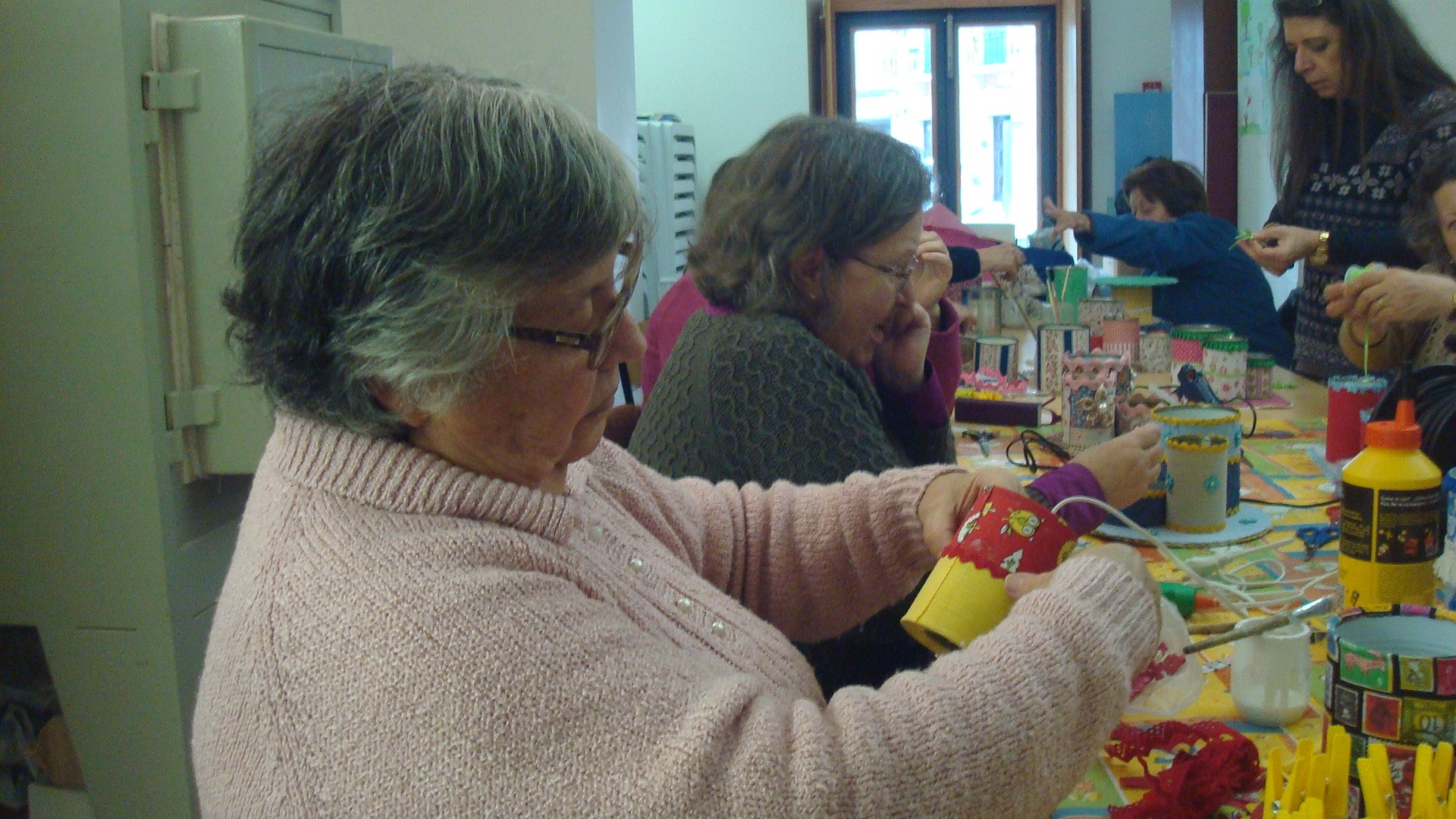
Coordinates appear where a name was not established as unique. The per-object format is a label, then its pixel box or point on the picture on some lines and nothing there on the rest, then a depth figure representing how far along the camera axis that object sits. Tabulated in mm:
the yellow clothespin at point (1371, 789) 737
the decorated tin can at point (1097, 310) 3139
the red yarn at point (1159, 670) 1056
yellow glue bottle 1101
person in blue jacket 3809
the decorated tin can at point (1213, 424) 1618
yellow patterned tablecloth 951
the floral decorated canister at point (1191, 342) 2582
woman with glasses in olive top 1472
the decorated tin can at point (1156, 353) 2842
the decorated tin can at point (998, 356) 2764
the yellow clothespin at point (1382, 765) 742
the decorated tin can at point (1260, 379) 2482
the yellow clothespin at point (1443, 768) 723
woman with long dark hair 2738
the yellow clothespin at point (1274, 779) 777
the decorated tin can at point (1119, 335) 2871
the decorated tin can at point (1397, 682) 748
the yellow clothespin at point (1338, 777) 763
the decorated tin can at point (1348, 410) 1812
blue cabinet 7090
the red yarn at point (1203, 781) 873
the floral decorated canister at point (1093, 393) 1932
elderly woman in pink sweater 685
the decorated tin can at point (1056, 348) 2607
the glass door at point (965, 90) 7348
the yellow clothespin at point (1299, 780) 748
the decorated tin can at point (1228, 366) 2445
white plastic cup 993
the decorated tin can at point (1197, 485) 1566
